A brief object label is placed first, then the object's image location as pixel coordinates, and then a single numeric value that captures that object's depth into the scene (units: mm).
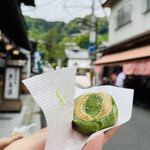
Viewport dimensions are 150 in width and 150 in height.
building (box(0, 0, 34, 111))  6984
